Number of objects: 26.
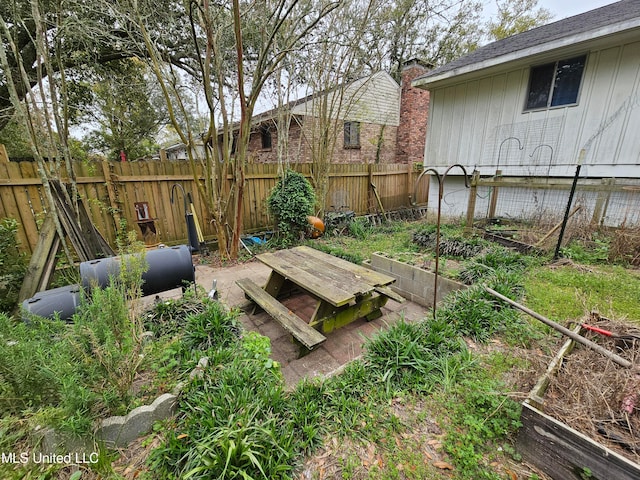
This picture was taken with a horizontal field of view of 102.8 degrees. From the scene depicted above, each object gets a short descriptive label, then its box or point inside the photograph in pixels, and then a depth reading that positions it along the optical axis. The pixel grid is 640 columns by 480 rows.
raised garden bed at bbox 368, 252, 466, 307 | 3.90
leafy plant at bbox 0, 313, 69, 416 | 1.29
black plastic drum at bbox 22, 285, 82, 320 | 2.01
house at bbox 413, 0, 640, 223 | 4.80
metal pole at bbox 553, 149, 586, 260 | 3.72
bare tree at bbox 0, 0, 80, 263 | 2.80
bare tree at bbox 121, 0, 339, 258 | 3.69
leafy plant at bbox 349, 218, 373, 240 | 6.81
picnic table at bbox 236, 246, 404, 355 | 2.58
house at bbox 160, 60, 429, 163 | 10.27
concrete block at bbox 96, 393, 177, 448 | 1.37
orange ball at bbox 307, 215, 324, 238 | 6.27
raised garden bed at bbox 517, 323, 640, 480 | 1.20
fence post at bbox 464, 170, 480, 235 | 5.38
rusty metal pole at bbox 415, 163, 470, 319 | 2.28
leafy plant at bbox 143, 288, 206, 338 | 2.27
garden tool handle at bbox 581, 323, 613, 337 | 1.82
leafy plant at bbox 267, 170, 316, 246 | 5.77
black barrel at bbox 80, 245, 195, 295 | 2.27
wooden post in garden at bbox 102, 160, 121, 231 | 4.59
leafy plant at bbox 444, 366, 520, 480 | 1.41
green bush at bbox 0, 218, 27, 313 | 2.71
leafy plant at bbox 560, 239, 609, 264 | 4.04
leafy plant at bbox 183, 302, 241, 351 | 2.14
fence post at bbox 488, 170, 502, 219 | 6.43
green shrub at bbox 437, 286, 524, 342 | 2.56
